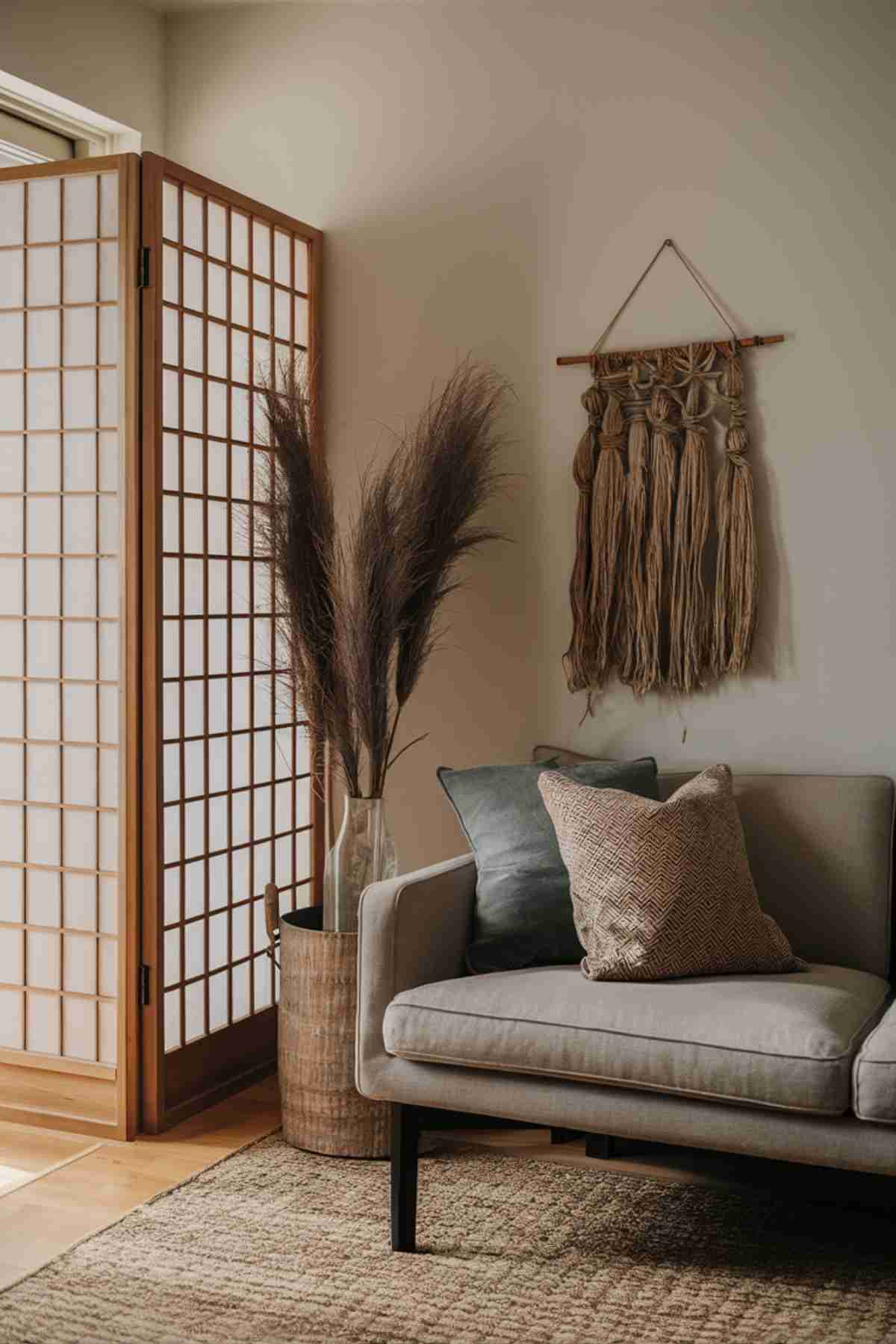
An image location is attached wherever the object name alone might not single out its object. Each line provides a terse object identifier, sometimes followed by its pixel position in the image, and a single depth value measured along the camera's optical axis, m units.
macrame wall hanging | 3.24
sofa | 2.21
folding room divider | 3.11
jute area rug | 2.23
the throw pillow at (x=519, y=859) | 2.81
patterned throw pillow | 2.54
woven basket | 2.99
